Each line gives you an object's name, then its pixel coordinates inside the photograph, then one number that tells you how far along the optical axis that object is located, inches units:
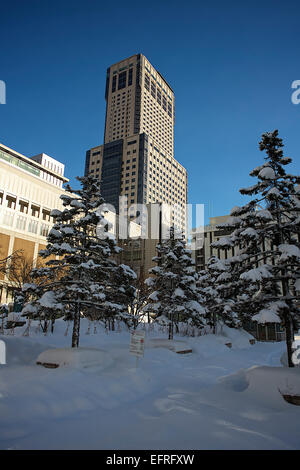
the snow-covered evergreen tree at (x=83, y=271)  503.5
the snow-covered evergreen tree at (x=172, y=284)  853.2
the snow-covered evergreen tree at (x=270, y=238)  368.5
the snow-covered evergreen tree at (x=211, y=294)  1144.2
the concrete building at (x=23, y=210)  1953.7
